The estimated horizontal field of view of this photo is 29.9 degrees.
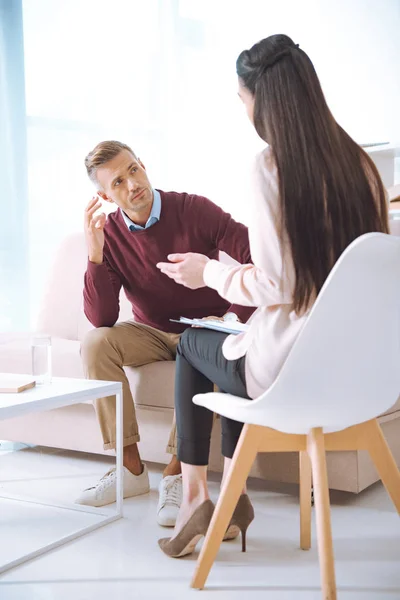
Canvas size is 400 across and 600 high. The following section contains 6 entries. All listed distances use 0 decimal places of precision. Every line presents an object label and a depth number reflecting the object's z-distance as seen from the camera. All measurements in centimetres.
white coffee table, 163
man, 228
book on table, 177
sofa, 208
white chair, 126
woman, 136
